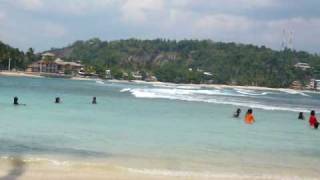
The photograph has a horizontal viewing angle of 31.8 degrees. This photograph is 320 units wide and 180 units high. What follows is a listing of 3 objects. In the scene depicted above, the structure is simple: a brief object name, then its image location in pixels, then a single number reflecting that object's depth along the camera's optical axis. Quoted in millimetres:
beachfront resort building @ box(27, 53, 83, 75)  163250
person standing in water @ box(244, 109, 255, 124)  26769
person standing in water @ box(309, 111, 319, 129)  26836
